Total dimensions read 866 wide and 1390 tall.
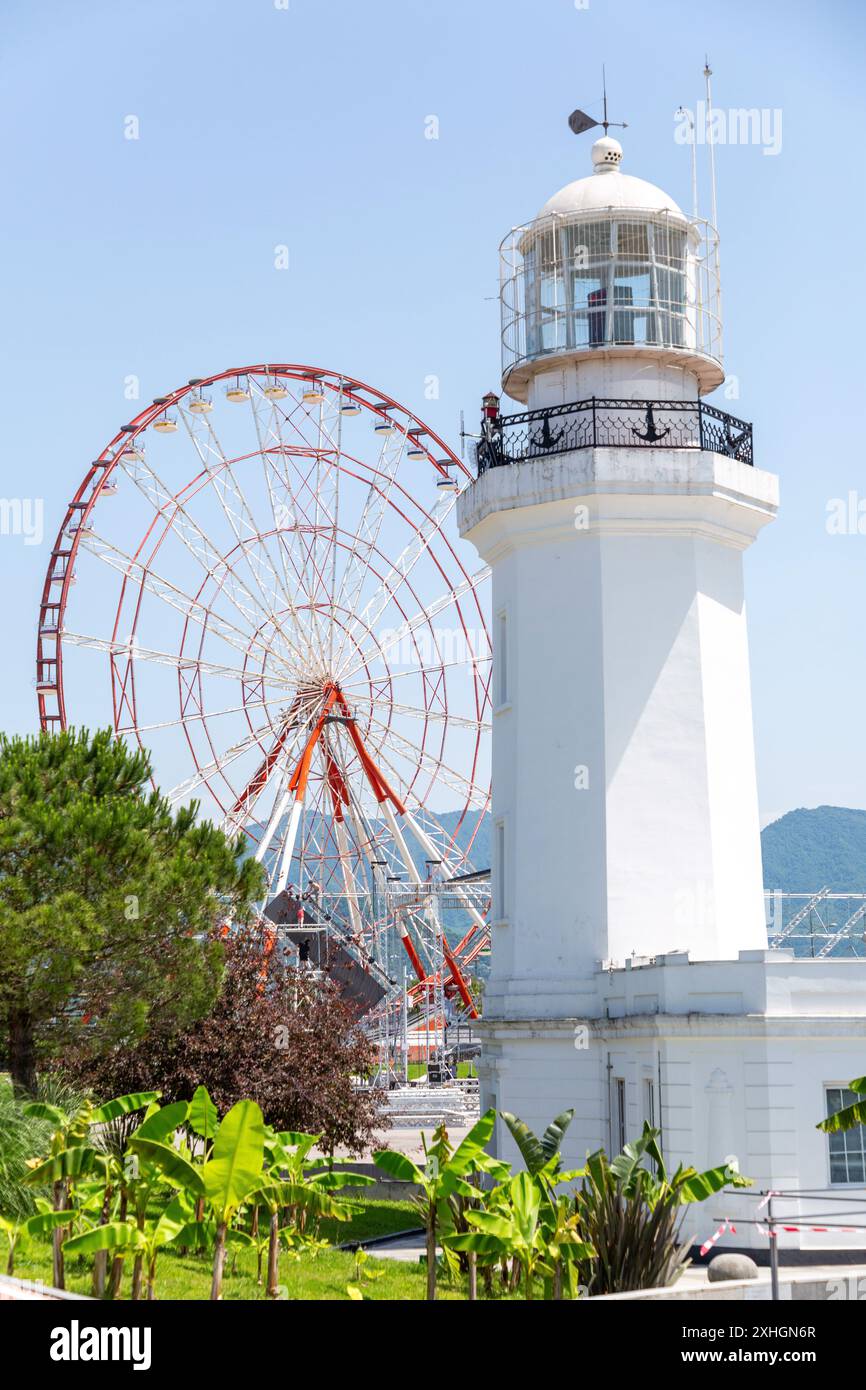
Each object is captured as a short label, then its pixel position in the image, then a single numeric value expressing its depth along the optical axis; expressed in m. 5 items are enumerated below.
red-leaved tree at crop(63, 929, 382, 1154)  24.72
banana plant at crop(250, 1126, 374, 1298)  17.72
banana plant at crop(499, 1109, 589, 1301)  15.85
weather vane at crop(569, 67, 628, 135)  27.70
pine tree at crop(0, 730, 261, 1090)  24.19
